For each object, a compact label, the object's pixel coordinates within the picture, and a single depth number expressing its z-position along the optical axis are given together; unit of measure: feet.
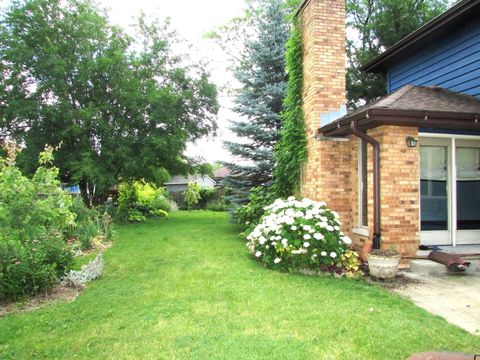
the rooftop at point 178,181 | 119.32
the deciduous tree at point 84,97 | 42.47
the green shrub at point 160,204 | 61.00
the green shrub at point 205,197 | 77.77
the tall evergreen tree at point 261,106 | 34.63
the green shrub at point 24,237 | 14.53
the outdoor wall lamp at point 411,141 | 18.95
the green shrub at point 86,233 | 26.22
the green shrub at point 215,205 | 70.56
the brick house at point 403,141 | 18.80
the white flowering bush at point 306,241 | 17.92
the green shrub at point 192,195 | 74.02
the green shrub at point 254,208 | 29.71
